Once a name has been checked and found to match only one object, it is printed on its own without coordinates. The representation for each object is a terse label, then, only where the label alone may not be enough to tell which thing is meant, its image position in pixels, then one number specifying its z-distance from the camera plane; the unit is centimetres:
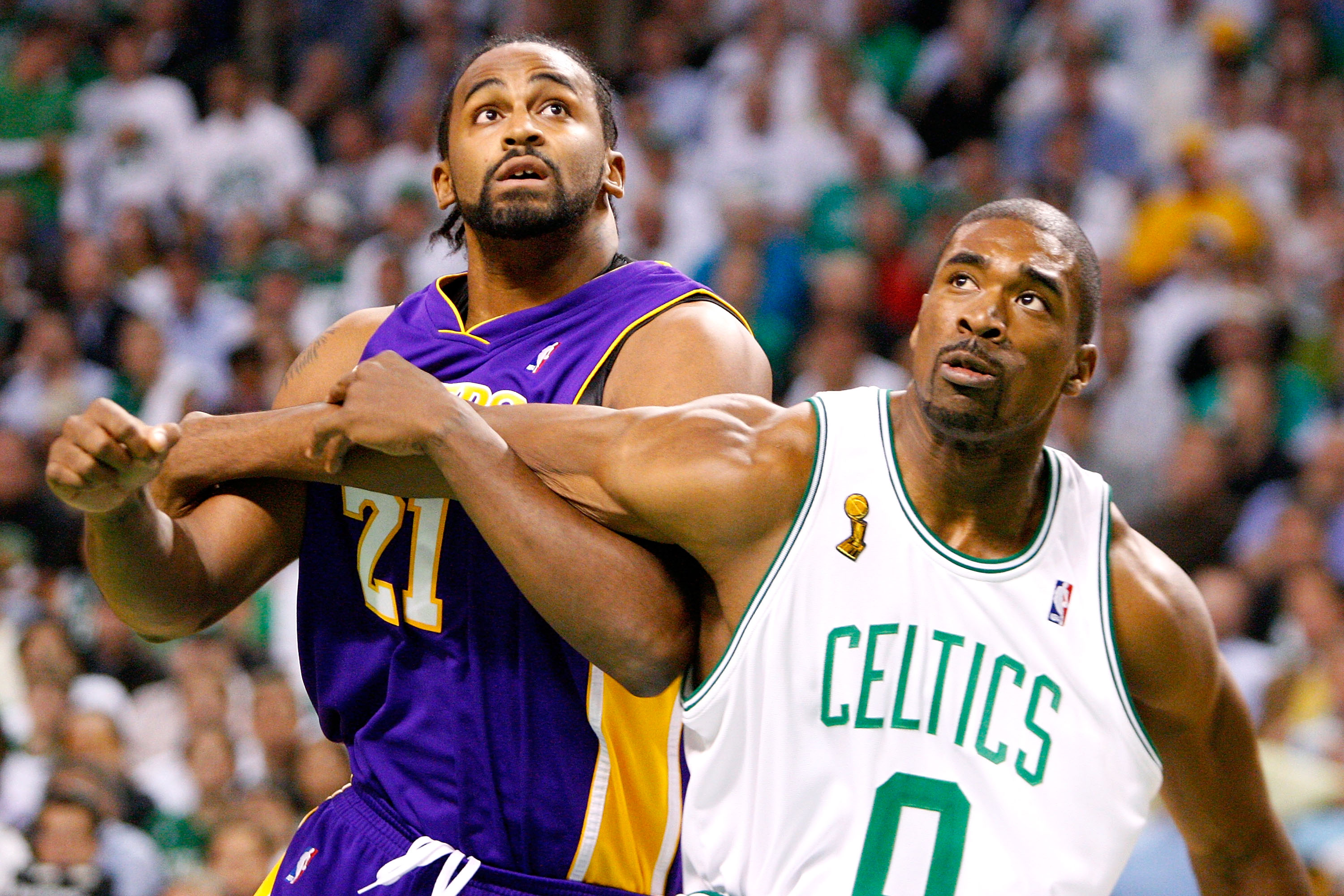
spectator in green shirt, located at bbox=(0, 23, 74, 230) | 1764
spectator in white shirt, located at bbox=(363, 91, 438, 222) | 1744
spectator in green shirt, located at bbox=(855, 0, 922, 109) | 1730
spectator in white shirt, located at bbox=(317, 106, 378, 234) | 1787
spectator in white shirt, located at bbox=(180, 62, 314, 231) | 1758
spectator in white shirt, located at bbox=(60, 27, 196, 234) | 1770
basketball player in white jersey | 466
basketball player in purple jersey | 484
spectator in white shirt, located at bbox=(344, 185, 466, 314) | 1530
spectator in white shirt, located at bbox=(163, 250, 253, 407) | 1585
